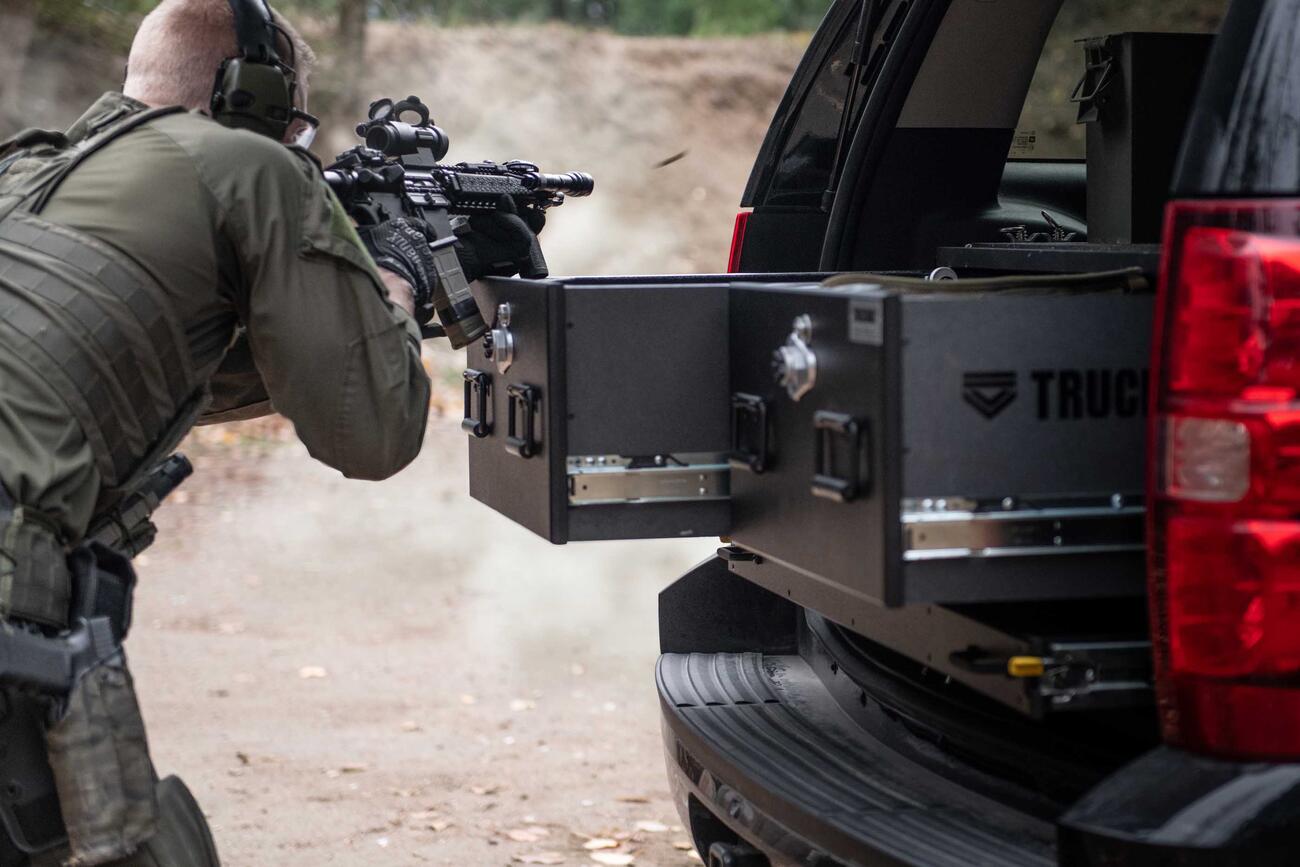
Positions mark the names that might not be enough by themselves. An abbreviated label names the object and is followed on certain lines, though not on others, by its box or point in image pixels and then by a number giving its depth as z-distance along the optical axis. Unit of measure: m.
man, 4.83
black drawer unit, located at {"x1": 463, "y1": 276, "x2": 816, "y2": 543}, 5.12
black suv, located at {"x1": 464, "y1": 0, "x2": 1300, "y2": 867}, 3.79
